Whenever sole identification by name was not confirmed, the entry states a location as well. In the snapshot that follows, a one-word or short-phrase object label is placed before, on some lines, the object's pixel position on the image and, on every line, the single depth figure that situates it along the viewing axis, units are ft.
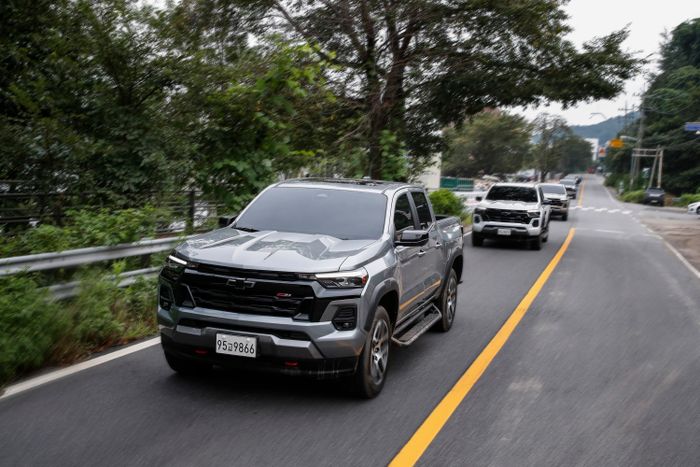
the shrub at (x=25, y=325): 18.02
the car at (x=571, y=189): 177.73
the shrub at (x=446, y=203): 76.84
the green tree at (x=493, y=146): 315.78
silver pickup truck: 16.66
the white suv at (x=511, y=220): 59.57
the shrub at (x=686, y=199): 218.38
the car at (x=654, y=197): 217.36
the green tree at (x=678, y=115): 265.75
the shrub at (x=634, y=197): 245.73
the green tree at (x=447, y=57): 62.23
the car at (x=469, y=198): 89.30
